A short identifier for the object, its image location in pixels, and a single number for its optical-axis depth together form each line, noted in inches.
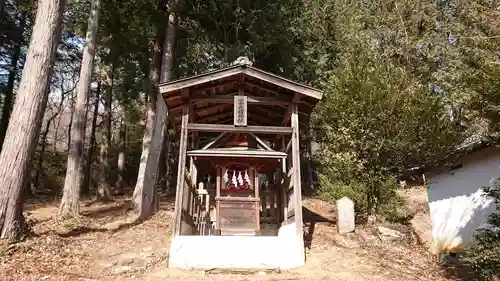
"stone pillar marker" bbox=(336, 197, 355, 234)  391.2
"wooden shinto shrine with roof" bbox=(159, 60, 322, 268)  296.5
